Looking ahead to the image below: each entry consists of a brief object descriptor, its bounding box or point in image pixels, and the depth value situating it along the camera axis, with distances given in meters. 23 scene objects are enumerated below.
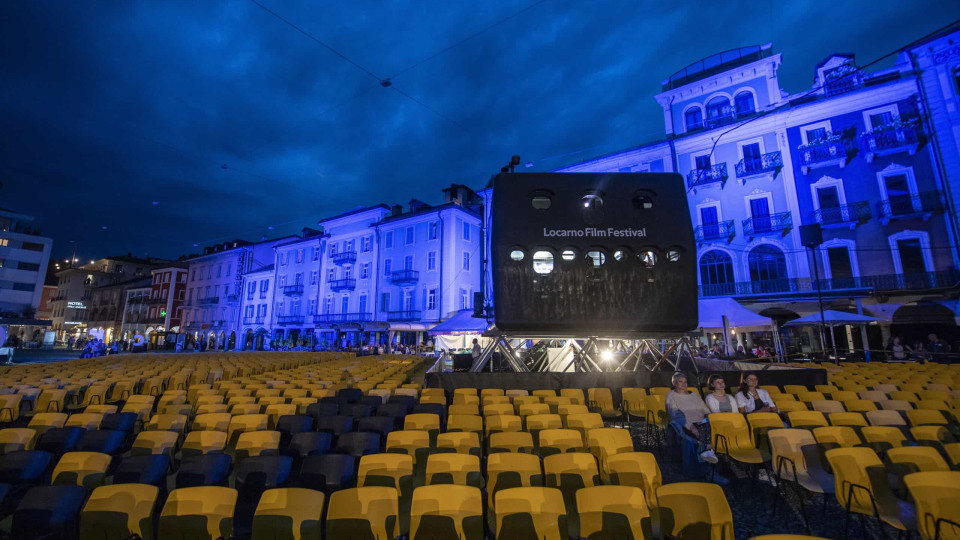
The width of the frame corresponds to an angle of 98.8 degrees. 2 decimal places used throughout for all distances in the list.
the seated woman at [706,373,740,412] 5.87
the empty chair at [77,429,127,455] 5.02
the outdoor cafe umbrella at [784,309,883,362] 14.12
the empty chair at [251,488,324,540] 2.99
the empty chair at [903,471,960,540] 3.10
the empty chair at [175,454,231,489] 3.96
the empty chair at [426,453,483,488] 3.83
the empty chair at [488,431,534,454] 4.66
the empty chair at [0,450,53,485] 4.06
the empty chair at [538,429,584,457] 4.78
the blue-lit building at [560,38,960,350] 18.48
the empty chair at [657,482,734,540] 3.01
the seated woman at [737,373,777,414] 6.04
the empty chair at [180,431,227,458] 4.89
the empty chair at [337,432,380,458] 4.93
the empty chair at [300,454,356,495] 4.03
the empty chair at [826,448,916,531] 3.50
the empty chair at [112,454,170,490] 3.94
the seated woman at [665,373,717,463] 5.32
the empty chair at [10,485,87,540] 3.13
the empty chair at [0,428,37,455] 4.89
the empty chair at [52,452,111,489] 3.86
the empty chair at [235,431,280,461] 4.73
